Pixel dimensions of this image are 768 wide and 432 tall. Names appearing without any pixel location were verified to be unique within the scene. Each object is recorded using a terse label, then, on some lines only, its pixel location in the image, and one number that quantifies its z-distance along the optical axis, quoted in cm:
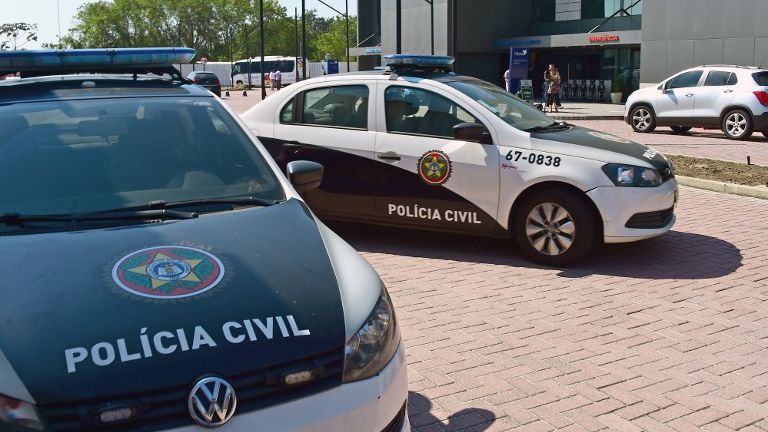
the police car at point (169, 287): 237
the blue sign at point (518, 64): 2836
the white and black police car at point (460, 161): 678
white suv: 1784
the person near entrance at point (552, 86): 2793
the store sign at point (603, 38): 3309
